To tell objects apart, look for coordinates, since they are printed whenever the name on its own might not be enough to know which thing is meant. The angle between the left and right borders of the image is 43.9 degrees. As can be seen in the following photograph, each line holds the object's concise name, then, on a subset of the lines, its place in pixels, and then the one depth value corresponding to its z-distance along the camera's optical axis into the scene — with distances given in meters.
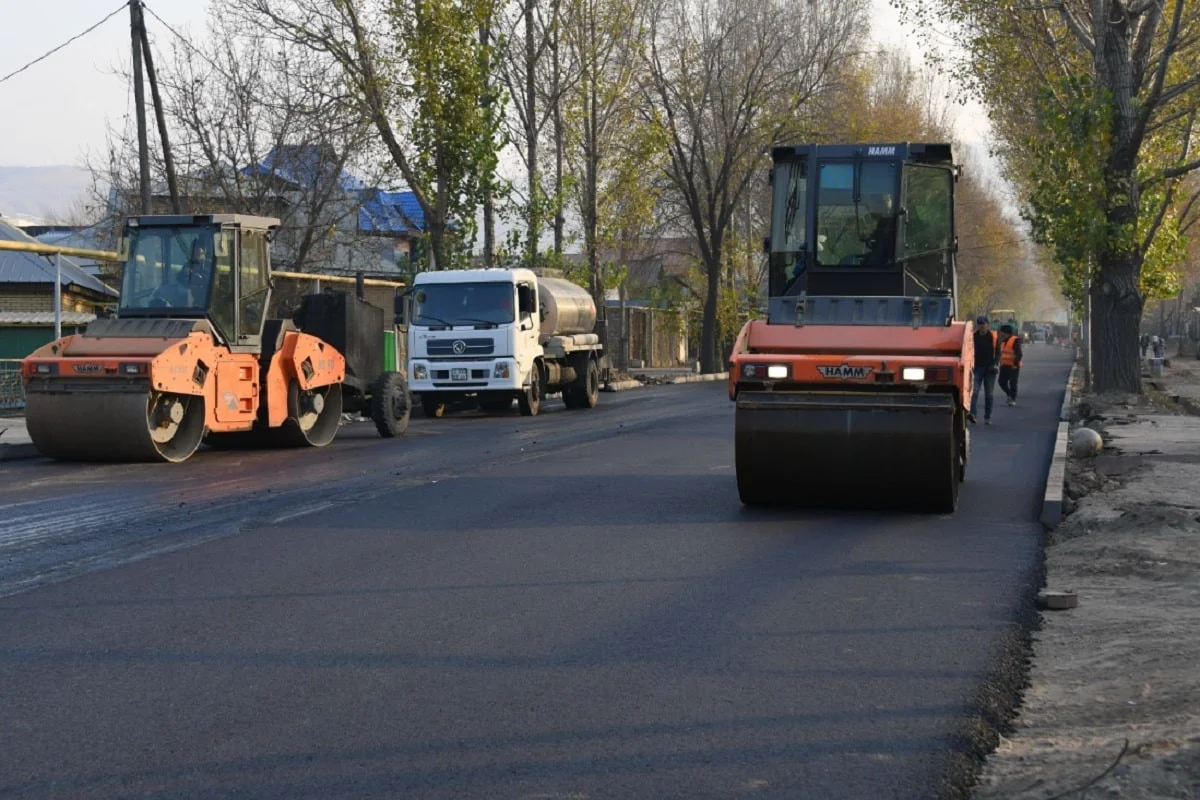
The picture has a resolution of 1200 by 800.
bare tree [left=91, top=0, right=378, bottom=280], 36.75
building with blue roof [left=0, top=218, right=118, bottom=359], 38.62
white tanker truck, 26.70
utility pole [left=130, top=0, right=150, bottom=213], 24.80
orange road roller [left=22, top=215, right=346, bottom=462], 16.23
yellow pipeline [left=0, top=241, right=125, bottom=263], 19.14
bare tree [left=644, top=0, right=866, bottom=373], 49.50
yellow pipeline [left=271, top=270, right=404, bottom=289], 24.66
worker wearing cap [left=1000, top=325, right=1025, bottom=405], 28.67
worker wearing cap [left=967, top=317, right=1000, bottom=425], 24.48
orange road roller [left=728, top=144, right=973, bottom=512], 11.41
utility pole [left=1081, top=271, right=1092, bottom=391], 37.93
